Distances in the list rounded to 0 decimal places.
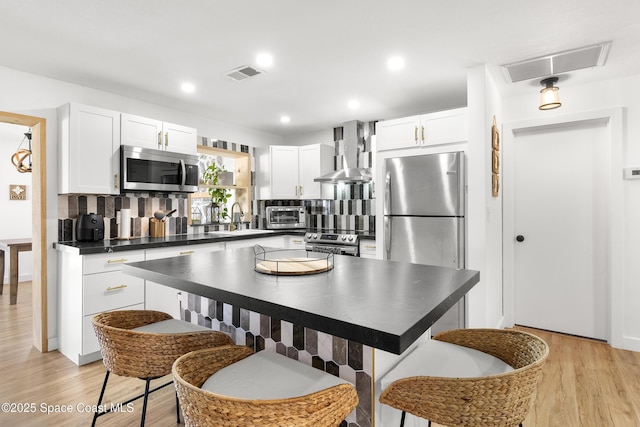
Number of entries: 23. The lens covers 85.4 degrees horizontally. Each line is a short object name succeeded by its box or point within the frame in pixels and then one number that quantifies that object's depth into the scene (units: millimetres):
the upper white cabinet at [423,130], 3213
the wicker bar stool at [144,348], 1379
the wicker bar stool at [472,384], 970
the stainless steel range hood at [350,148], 4449
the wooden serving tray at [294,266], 1546
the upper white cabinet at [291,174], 4961
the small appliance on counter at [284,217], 5133
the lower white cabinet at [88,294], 2758
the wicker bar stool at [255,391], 873
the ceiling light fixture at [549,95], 3143
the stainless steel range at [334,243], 3992
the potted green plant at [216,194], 4727
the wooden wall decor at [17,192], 6012
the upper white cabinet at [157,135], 3389
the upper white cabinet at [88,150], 3016
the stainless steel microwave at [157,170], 3354
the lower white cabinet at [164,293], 3160
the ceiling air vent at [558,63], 2592
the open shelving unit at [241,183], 5004
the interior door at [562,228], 3332
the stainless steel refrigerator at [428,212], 3094
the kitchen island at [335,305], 956
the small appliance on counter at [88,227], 3199
